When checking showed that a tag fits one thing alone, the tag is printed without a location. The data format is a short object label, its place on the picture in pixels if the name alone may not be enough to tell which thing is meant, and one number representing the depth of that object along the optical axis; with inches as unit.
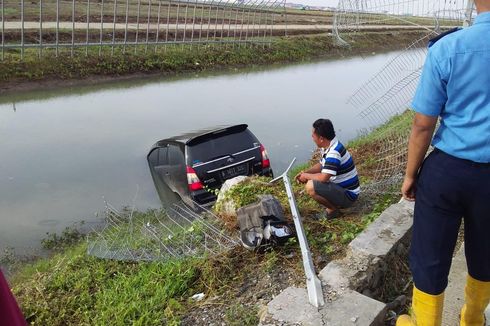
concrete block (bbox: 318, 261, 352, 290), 145.7
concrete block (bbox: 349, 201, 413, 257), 163.3
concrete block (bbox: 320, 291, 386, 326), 126.8
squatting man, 202.2
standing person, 96.7
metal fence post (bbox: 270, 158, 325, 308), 136.4
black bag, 178.9
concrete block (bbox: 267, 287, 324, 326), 129.0
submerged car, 289.1
